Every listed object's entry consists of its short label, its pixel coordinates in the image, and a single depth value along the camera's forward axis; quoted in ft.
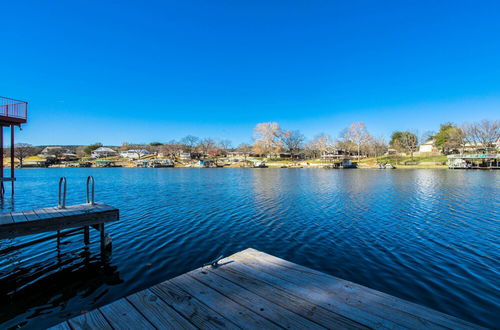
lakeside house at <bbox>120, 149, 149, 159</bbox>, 484.33
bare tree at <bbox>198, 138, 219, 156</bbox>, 472.85
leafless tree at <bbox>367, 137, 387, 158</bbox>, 354.95
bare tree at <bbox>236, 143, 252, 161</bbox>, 442.01
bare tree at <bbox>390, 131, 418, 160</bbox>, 336.51
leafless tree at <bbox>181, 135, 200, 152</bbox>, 501.97
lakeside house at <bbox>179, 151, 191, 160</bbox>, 458.42
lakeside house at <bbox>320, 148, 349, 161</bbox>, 336.90
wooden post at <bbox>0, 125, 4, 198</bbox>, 57.16
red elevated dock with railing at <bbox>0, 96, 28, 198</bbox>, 53.42
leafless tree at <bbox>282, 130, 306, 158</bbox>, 426.10
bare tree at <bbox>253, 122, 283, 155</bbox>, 401.08
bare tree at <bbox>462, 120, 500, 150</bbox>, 260.83
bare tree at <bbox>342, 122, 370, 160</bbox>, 340.80
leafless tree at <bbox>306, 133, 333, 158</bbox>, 402.52
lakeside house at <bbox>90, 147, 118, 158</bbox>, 510.38
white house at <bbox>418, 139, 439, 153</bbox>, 339.85
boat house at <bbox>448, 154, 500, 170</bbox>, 225.76
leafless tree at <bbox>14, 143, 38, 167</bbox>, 385.70
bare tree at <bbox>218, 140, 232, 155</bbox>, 527.40
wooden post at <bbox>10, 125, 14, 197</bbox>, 59.59
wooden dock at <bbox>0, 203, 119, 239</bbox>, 21.33
